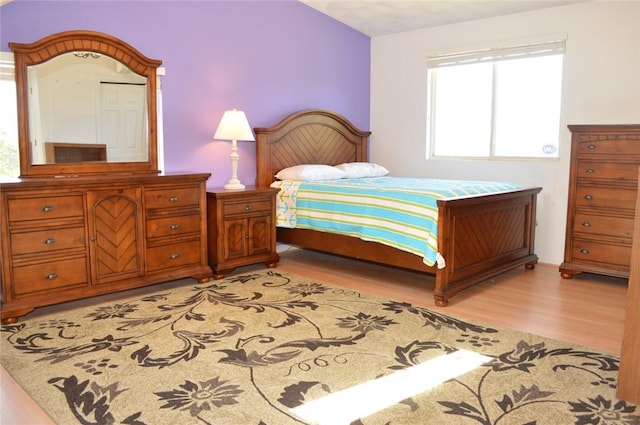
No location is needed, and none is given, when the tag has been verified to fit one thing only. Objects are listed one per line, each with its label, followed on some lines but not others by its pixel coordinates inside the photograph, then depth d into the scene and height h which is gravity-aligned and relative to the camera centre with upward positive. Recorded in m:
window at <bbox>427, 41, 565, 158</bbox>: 4.91 +0.54
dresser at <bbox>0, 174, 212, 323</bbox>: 3.22 -0.58
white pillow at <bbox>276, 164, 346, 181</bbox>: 4.89 -0.19
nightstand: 4.25 -0.64
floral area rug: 2.19 -1.07
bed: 3.64 -0.51
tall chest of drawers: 4.02 -0.34
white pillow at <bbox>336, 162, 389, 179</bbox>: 5.30 -0.17
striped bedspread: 3.69 -0.43
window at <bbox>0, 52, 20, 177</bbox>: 3.49 +0.20
